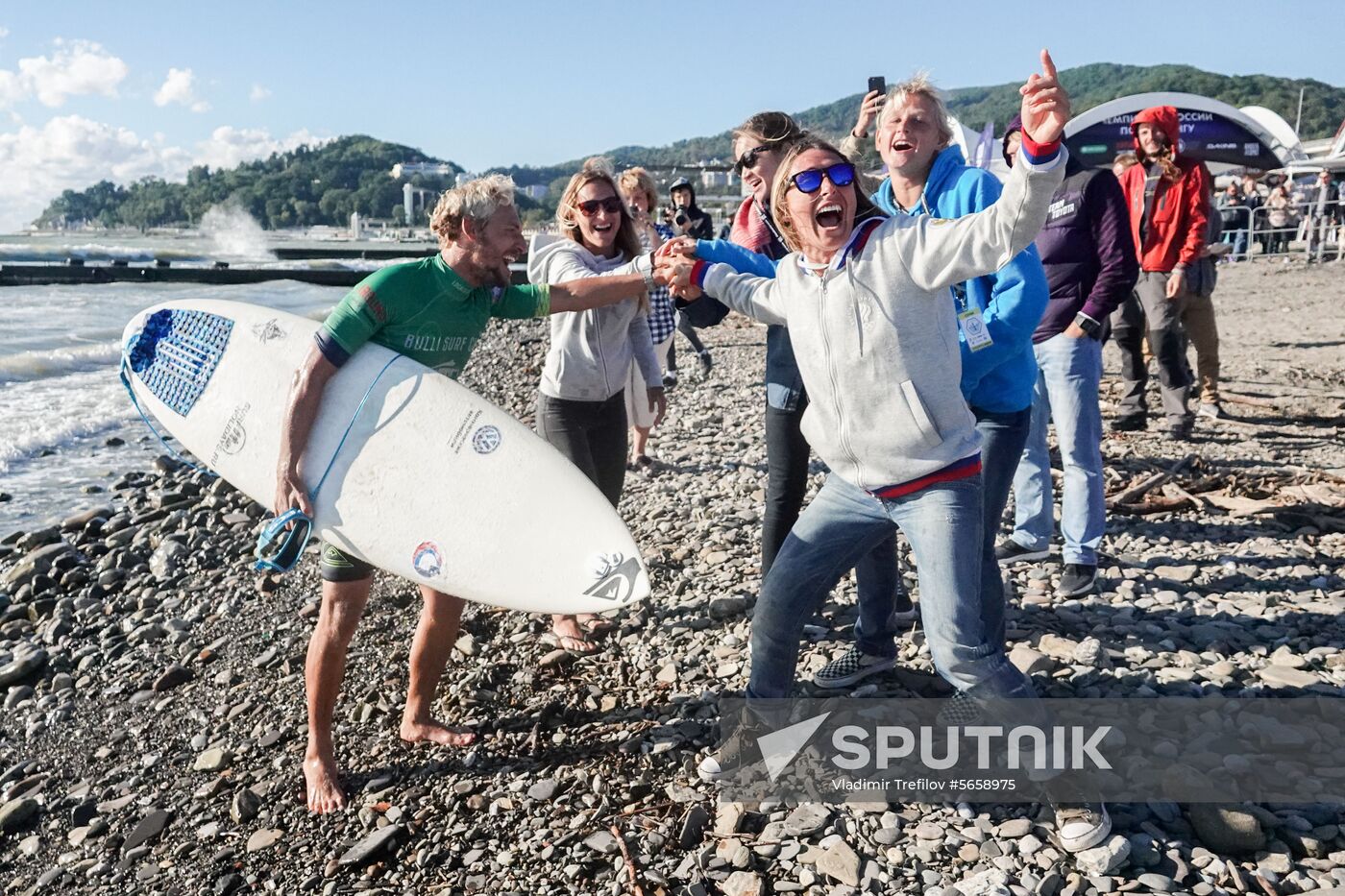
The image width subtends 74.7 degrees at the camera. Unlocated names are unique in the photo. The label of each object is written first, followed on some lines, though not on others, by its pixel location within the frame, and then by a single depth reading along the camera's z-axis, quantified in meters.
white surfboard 3.39
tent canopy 18.98
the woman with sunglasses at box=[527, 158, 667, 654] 4.02
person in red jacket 7.02
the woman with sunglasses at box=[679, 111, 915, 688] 3.41
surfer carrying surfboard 3.15
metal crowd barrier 20.21
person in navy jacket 4.38
